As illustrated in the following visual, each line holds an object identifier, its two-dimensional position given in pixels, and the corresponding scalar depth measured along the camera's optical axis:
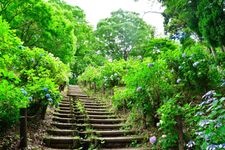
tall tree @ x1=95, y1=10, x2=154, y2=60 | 20.03
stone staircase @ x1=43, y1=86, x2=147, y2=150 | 3.79
